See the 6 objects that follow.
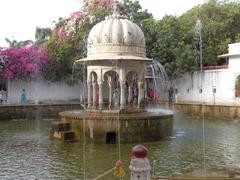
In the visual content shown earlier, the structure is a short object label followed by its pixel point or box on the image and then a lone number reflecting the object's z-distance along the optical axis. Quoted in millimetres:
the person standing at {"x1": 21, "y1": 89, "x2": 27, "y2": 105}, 30922
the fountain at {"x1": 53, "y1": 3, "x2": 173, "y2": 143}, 16484
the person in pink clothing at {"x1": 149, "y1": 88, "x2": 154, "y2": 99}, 33088
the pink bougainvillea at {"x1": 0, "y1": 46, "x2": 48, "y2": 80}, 32625
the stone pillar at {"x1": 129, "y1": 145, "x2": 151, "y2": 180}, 5520
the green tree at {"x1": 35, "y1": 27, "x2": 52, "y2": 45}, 42966
